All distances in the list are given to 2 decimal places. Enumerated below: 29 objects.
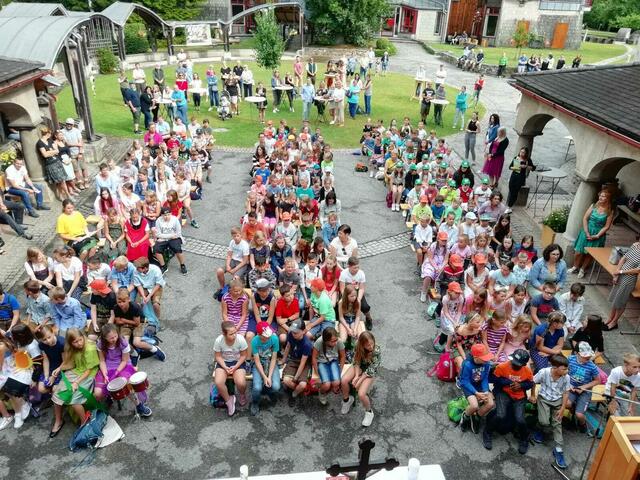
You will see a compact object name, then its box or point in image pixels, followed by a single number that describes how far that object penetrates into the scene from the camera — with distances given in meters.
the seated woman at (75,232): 9.64
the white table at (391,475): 4.82
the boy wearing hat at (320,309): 7.48
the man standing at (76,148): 13.39
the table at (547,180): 12.61
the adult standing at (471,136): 15.83
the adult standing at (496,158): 13.92
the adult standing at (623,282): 8.46
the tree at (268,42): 23.25
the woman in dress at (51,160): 12.24
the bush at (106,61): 30.50
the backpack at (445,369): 7.43
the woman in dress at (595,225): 9.67
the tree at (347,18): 39.53
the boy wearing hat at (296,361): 6.71
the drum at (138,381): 6.23
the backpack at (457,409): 6.72
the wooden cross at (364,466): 4.19
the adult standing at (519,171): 12.91
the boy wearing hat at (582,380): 6.54
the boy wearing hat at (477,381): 6.33
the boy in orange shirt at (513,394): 6.24
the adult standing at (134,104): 18.67
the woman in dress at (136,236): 9.39
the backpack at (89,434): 6.13
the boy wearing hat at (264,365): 6.69
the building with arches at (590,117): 9.48
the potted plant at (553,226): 11.17
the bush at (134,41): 36.06
